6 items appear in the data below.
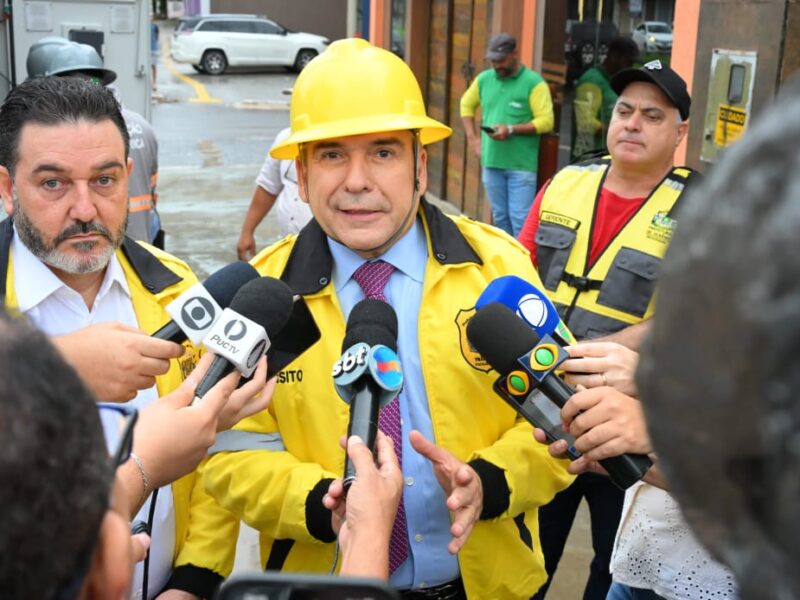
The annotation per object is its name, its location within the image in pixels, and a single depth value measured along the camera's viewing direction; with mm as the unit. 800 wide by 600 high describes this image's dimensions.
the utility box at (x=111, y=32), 8484
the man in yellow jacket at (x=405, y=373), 2271
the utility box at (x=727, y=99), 4645
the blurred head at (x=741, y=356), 585
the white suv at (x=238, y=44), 29281
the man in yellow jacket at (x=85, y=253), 2357
